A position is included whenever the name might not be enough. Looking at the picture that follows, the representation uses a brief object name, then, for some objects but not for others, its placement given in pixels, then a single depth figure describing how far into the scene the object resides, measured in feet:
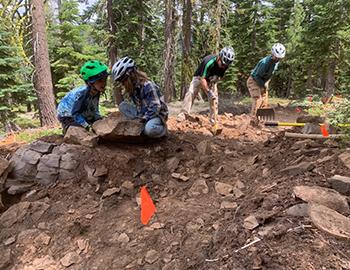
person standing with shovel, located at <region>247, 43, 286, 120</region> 21.20
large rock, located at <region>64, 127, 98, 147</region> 13.94
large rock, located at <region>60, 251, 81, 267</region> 9.45
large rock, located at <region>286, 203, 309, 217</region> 6.86
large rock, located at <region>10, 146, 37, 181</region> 13.11
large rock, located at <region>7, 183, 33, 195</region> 12.64
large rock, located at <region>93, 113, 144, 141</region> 13.97
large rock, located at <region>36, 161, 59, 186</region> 13.05
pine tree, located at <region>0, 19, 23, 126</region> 29.01
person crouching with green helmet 14.24
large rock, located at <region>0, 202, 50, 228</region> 11.27
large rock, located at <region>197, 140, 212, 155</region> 15.19
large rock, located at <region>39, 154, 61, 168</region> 13.20
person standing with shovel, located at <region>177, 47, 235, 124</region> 18.68
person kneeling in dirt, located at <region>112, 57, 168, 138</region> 13.87
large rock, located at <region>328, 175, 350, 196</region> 7.74
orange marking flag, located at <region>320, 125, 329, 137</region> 12.78
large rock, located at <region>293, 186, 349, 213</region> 7.10
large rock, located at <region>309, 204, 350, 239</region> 6.08
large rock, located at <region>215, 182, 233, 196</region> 11.33
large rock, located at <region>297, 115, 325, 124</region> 17.23
